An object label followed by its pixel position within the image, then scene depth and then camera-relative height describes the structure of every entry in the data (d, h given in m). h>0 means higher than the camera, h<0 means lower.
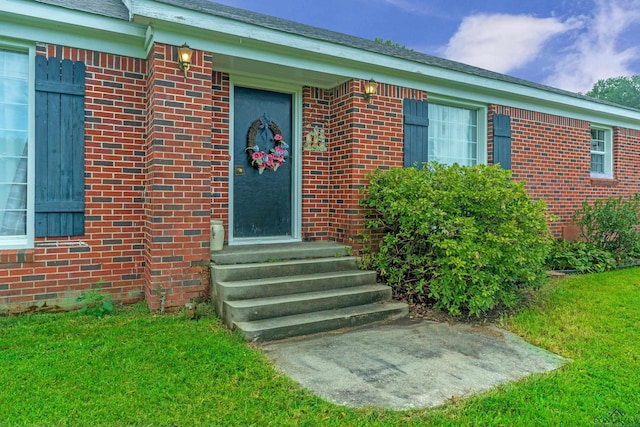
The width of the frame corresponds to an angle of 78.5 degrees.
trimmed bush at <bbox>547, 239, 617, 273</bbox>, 6.46 -0.72
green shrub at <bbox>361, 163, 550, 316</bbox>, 4.08 -0.26
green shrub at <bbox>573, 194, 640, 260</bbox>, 6.94 -0.17
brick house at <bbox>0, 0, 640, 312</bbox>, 3.98 +0.90
